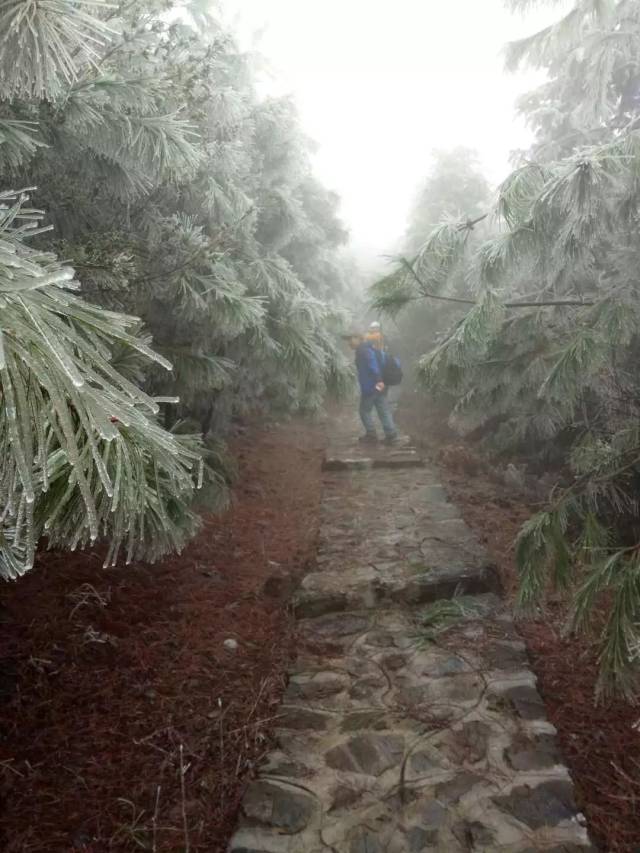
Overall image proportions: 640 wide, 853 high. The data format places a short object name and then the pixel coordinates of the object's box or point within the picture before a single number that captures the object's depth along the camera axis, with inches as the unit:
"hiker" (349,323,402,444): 347.3
